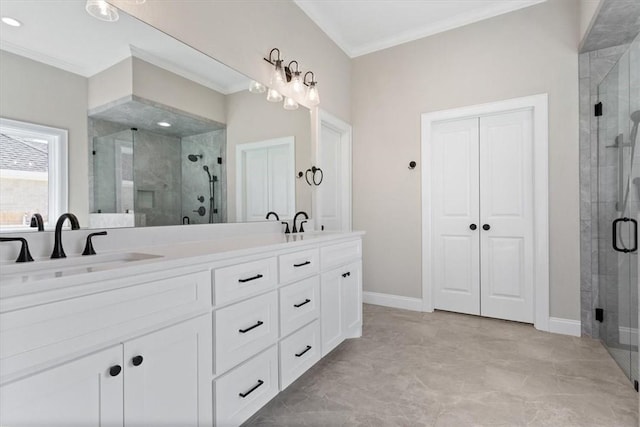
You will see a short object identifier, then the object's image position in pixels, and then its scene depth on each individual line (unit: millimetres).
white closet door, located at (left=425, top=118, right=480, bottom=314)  3211
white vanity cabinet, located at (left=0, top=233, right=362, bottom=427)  803
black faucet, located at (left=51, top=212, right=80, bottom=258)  1213
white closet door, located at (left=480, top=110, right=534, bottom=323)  2953
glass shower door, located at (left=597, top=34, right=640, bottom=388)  1970
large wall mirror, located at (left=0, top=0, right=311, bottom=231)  1220
